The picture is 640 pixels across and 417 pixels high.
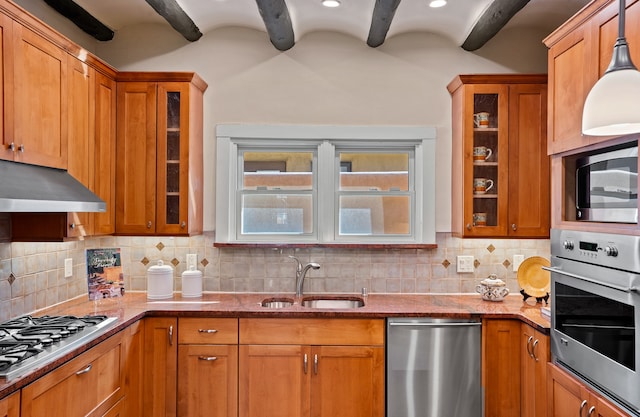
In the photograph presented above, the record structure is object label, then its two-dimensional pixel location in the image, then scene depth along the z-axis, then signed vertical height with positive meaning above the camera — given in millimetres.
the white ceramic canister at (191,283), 3203 -488
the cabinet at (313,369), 2793 -940
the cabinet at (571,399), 1891 -827
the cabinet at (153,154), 3092 +391
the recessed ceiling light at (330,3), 2898 +1321
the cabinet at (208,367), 2812 -936
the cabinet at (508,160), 3070 +350
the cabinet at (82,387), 1820 -768
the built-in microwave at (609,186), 1790 +115
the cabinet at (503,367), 2756 -921
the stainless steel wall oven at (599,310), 1726 -410
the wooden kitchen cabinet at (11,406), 1610 -683
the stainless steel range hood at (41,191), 1878 +99
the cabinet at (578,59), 1910 +692
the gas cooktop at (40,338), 1767 -557
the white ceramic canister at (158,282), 3158 -471
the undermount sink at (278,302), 3222 -625
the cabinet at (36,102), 2107 +545
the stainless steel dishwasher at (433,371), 2785 -949
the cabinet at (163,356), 2801 -862
